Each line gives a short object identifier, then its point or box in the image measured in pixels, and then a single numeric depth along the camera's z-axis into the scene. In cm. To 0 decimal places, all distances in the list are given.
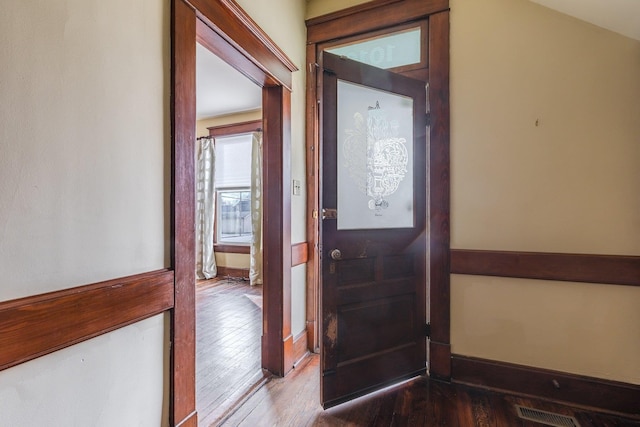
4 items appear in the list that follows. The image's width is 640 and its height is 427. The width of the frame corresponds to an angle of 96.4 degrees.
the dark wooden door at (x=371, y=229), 182
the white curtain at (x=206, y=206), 522
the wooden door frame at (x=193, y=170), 130
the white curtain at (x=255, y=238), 477
